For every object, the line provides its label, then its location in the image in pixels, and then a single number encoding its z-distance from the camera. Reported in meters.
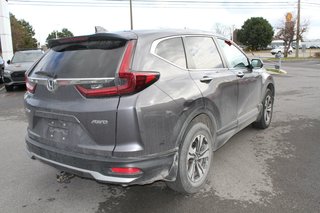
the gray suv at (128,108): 2.79
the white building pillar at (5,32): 21.78
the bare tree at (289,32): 37.09
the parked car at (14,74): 12.13
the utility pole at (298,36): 35.36
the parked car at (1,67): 14.91
